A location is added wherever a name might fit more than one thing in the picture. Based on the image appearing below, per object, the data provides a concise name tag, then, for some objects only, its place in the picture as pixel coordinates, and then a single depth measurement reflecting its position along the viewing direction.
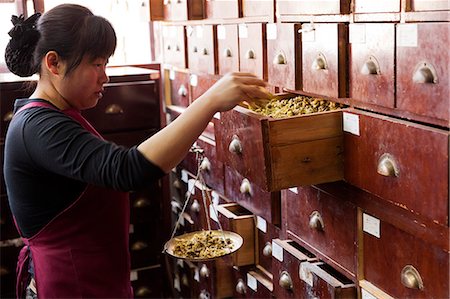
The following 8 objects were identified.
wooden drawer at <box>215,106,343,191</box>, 1.71
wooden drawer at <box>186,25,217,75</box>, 2.83
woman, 1.31
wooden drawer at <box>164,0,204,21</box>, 2.94
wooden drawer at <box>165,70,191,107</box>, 3.40
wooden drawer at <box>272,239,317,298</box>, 2.08
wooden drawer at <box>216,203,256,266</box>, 2.63
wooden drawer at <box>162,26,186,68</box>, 3.24
